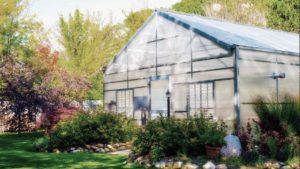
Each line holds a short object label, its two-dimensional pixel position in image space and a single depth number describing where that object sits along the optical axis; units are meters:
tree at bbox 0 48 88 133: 19.73
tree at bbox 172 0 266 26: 35.12
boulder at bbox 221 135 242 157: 9.97
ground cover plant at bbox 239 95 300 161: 9.52
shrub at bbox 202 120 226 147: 9.99
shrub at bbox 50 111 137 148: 13.95
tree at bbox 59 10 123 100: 31.59
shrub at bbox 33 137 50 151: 13.91
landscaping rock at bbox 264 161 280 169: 8.88
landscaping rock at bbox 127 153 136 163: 10.84
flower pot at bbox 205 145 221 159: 9.88
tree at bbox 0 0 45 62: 24.94
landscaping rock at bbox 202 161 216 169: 9.11
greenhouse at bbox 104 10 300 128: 13.94
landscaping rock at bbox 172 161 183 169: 9.57
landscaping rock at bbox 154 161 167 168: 9.87
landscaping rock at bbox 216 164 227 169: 9.09
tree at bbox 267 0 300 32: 31.92
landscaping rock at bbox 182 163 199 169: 9.28
